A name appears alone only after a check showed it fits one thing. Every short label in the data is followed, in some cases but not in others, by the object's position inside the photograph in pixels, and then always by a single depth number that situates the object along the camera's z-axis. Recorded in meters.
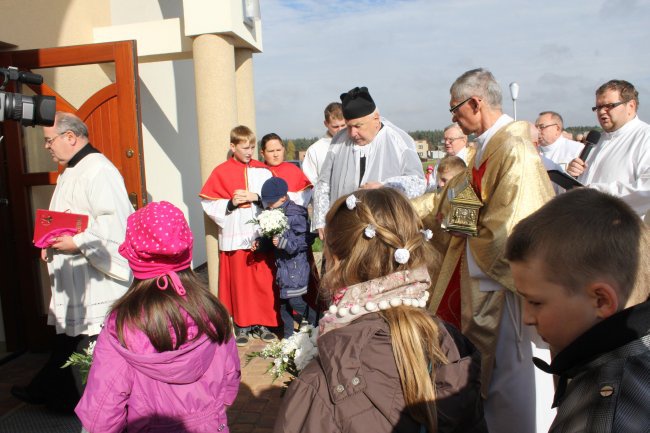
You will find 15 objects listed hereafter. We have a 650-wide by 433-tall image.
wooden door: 4.64
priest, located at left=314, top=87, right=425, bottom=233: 3.98
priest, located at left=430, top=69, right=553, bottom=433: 2.76
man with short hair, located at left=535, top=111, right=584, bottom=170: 7.76
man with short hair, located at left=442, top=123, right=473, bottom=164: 7.18
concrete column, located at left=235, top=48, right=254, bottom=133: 6.45
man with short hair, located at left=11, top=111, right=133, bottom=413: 3.42
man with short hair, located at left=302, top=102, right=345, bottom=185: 5.87
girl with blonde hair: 1.43
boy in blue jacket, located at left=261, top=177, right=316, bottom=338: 5.00
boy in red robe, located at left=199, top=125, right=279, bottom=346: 5.28
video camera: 2.54
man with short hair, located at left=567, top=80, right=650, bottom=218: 4.26
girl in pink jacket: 1.95
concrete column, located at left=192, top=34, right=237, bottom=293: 5.53
